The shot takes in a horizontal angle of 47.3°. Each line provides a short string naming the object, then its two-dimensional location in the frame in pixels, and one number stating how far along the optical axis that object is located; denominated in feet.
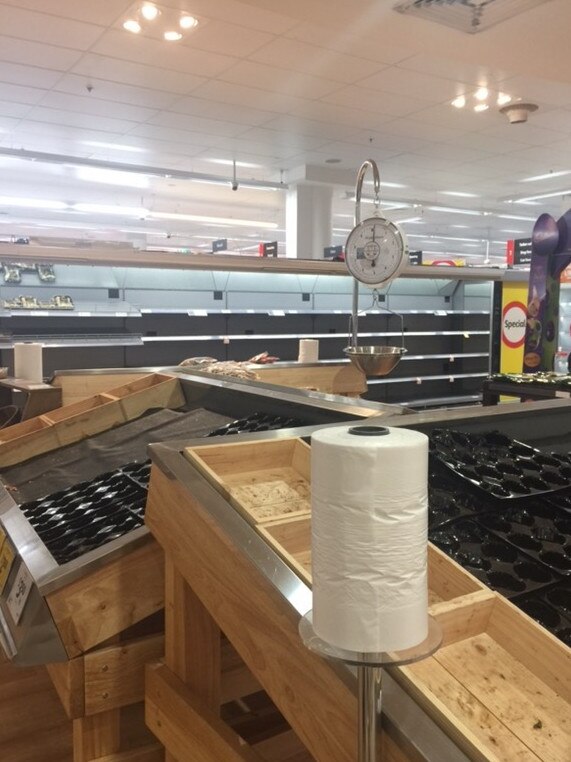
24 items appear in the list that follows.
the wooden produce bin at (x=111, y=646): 4.45
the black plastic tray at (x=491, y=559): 3.67
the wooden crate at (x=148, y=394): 9.55
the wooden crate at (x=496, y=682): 2.53
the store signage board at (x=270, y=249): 30.40
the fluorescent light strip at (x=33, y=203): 37.76
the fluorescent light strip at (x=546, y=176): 31.37
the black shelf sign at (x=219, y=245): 38.62
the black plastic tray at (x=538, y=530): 3.95
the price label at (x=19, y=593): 4.69
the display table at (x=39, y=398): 10.91
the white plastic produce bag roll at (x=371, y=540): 2.06
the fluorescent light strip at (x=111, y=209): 40.45
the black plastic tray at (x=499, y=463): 4.74
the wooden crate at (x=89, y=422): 9.02
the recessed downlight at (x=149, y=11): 13.93
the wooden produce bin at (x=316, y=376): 13.99
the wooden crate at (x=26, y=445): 8.72
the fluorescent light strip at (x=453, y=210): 40.32
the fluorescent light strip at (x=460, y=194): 36.27
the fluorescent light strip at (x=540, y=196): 35.82
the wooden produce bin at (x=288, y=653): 2.64
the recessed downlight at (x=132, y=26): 14.76
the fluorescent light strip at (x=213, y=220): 43.96
